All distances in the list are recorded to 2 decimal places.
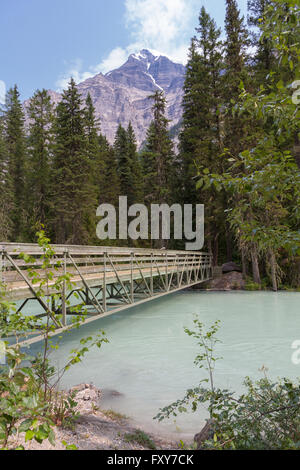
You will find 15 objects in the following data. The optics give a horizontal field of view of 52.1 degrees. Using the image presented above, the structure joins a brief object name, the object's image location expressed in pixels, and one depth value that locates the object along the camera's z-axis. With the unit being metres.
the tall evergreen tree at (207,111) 21.84
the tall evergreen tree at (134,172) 32.47
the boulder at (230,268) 22.05
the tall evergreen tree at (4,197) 21.20
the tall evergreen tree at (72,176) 23.27
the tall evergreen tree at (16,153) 27.18
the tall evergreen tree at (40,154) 26.16
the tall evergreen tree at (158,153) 23.81
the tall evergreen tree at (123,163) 32.31
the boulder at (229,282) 19.56
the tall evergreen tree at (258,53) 19.62
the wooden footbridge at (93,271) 4.82
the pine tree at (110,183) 31.12
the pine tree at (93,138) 27.57
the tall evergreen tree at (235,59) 19.48
